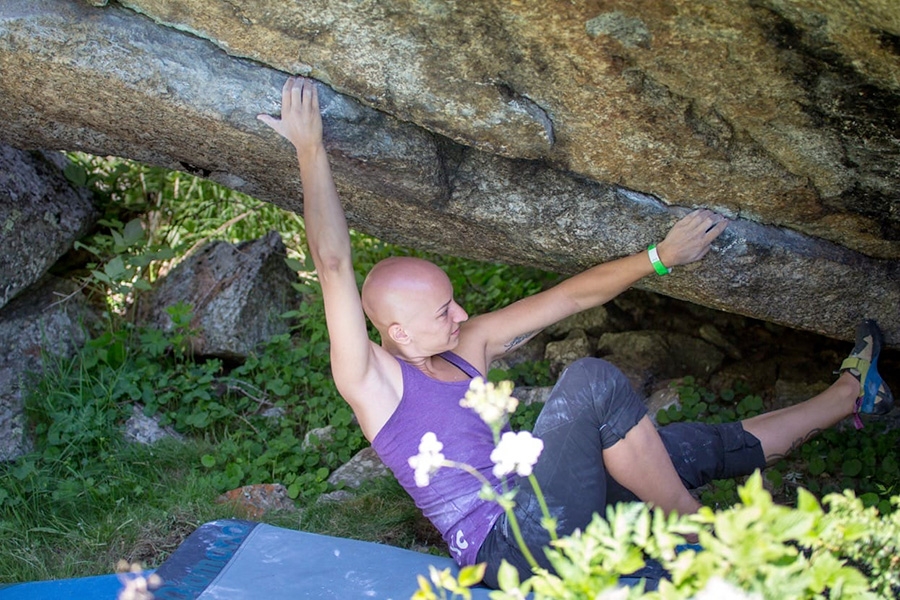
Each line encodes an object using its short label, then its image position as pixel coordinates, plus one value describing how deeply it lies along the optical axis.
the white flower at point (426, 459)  1.95
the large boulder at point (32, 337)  4.65
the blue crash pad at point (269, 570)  3.15
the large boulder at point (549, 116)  2.79
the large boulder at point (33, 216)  4.81
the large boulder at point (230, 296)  5.48
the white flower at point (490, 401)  1.90
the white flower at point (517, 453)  1.88
